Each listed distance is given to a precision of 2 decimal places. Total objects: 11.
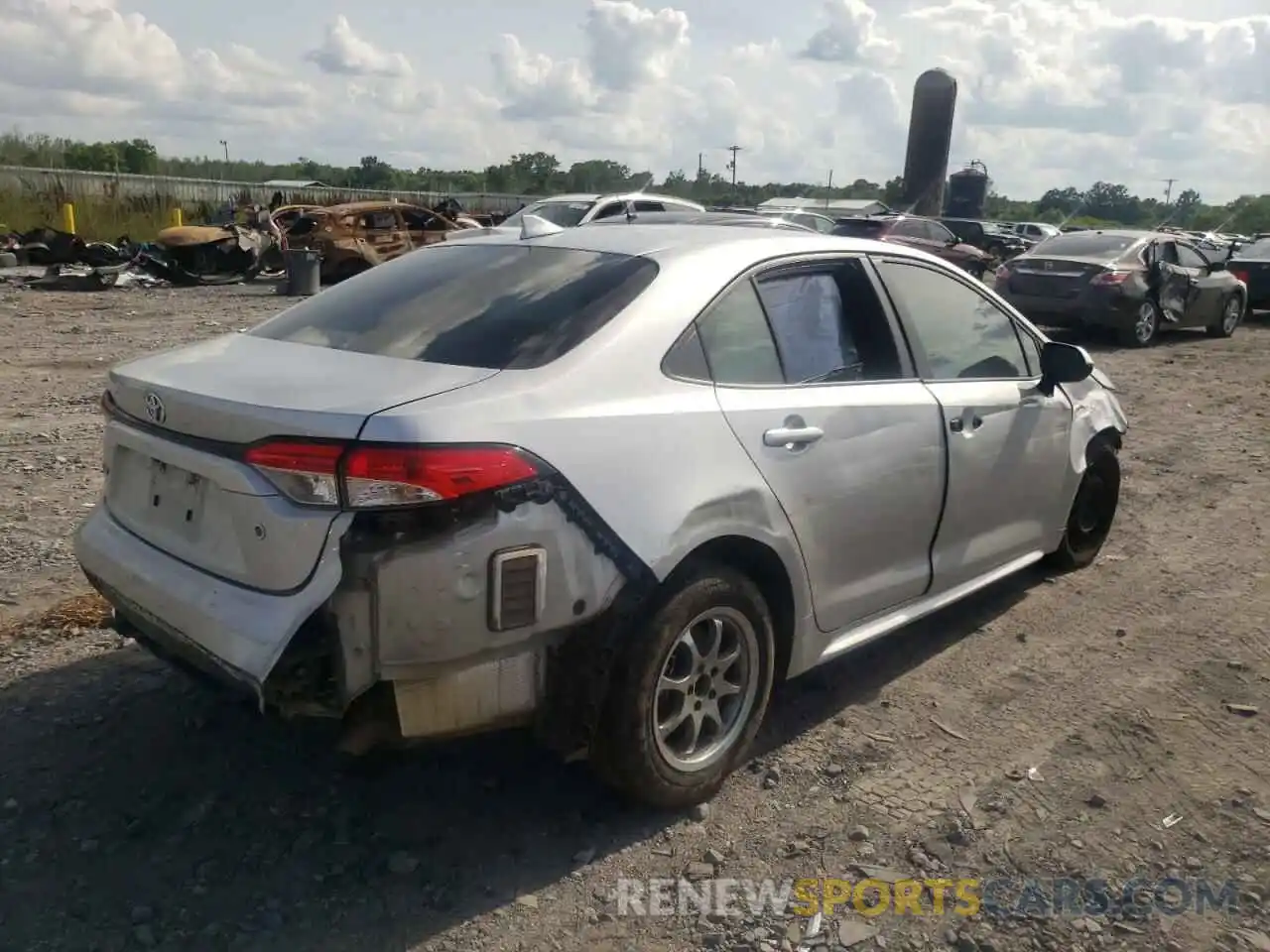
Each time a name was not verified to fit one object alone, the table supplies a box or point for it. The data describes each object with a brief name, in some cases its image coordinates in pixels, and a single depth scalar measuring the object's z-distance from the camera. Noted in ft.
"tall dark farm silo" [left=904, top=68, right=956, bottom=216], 149.07
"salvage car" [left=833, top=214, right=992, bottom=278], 65.05
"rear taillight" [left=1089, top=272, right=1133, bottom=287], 44.42
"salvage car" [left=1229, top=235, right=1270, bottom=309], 59.31
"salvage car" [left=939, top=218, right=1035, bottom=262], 103.94
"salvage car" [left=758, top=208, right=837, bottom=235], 45.98
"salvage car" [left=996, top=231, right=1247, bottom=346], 44.65
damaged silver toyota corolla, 8.59
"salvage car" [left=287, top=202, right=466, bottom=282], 62.23
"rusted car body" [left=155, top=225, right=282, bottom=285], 66.13
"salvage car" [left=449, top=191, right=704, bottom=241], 53.26
